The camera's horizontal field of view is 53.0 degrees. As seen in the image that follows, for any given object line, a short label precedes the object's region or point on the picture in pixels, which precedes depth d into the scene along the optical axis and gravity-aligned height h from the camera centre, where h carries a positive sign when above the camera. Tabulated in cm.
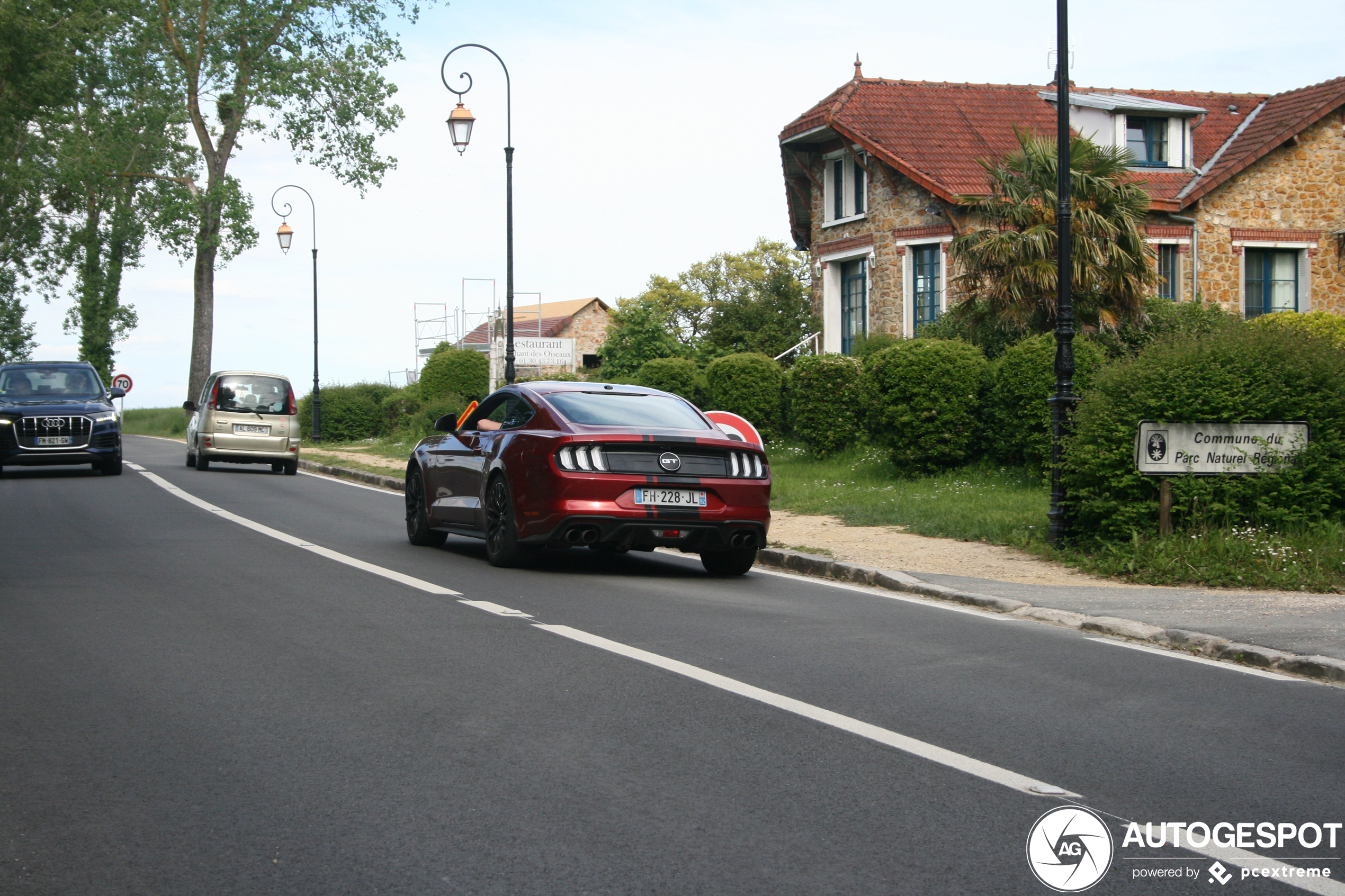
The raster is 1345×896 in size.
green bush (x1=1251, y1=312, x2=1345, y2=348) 2366 +195
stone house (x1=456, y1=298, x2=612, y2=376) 9131 +686
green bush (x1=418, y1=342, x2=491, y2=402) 3919 +141
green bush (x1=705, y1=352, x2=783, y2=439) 2516 +67
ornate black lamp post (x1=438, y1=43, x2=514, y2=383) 2394 +476
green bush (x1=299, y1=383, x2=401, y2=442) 4128 +31
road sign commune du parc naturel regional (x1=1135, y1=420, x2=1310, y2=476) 1120 -18
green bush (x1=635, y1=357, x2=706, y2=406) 2738 +96
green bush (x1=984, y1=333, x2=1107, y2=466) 1723 +40
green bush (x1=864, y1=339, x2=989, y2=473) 1886 +38
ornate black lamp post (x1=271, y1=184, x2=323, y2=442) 4366 +615
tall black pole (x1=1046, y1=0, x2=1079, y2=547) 1224 +108
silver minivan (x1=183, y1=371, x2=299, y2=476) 2534 +6
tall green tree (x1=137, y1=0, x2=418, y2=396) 4250 +1075
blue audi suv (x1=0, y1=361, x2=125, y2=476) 2239 -3
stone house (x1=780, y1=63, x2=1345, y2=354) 3145 +564
